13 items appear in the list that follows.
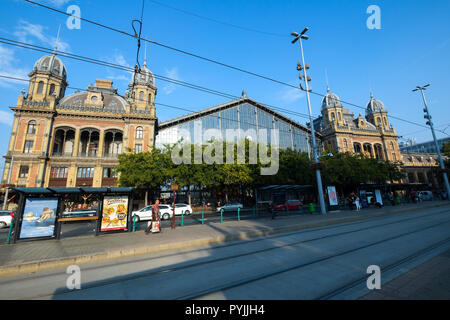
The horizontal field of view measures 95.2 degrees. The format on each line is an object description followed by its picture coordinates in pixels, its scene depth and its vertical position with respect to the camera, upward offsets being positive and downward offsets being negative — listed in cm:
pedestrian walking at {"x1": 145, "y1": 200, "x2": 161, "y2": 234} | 1114 -102
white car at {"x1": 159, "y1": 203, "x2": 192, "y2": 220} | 2088 -87
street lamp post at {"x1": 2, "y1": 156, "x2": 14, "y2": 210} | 3105 +613
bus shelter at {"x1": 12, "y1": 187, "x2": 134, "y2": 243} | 957 -24
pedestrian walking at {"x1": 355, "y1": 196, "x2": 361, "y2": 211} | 2018 -67
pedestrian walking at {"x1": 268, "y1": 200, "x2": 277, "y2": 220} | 1535 -79
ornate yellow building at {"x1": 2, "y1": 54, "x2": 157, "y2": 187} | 3312 +1363
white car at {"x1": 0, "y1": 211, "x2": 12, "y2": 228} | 1725 -89
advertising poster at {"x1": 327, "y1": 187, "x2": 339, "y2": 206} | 1942 +17
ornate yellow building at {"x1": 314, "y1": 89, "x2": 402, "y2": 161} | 5256 +1711
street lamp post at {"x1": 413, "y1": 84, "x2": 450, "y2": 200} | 2596 +989
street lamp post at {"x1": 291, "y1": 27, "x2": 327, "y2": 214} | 1774 +1000
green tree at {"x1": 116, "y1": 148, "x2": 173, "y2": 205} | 2750 +475
